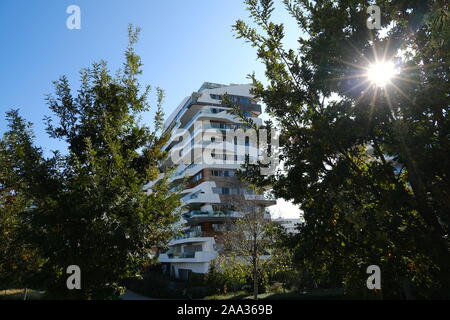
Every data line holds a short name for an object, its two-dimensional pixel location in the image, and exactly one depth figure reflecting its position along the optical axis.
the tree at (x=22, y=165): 4.77
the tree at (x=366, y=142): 3.46
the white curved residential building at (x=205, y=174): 41.47
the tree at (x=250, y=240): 25.16
